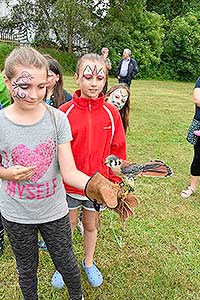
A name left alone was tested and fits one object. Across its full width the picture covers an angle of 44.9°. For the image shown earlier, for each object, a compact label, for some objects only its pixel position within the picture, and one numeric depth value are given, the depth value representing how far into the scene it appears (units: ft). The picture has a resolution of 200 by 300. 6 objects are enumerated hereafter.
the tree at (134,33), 40.47
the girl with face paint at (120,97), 6.20
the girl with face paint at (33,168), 3.52
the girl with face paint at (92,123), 4.55
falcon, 4.12
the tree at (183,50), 42.51
